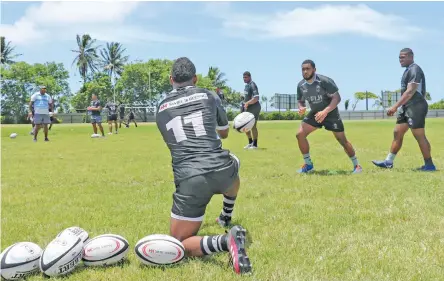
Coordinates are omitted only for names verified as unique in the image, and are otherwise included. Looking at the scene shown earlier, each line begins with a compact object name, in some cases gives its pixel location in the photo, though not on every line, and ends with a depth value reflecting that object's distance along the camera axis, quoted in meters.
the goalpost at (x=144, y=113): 74.19
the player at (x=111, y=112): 26.89
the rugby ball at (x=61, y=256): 3.97
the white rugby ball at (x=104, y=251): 4.19
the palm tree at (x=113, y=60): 101.88
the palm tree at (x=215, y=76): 107.04
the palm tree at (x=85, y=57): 98.69
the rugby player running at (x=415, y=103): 9.70
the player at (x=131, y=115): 41.81
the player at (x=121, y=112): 38.85
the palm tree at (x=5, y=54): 90.59
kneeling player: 4.38
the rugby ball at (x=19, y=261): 3.92
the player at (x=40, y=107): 19.81
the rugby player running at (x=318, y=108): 9.53
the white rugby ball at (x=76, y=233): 4.25
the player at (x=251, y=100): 16.02
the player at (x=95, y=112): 23.39
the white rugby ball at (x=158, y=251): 4.14
